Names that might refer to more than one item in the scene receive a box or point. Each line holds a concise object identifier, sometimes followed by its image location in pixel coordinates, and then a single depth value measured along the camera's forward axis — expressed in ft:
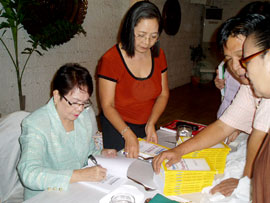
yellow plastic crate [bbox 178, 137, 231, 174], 4.08
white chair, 3.92
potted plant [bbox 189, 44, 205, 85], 24.40
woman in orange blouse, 4.95
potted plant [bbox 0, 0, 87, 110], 7.48
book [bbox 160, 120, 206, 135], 5.86
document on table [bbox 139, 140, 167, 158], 4.45
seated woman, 3.52
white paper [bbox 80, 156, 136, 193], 3.58
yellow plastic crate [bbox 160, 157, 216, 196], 3.38
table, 3.27
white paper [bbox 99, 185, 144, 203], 3.20
